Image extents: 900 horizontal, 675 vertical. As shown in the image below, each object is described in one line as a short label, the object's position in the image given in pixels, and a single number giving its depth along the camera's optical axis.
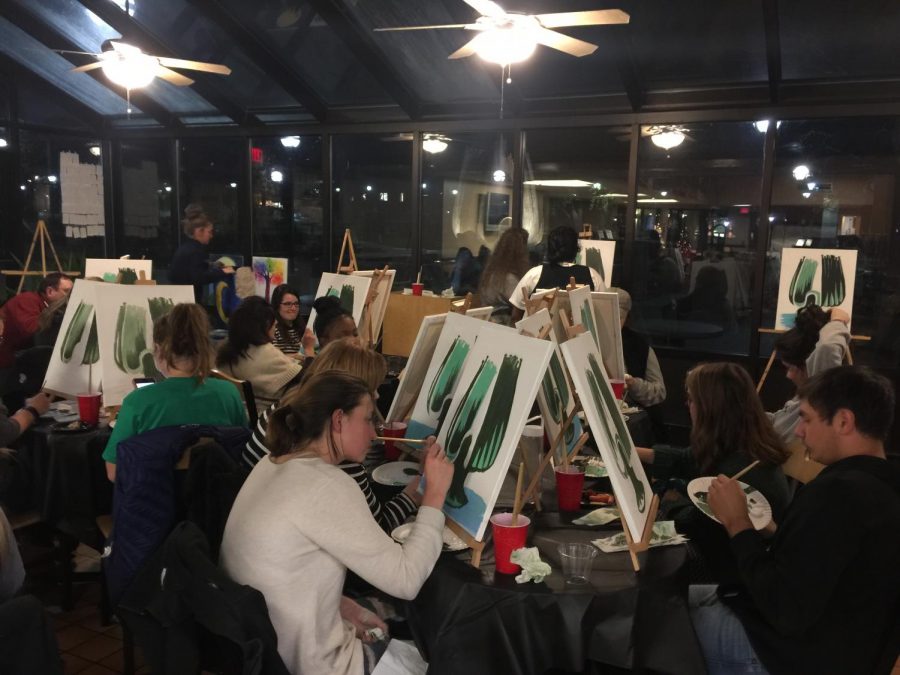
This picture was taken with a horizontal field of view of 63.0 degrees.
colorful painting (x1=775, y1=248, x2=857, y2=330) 5.13
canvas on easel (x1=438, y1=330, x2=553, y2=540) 1.86
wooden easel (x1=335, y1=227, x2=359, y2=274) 5.65
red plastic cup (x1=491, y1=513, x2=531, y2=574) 1.80
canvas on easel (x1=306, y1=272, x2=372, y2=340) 5.05
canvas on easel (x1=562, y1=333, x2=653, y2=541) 1.84
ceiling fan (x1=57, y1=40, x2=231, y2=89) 4.84
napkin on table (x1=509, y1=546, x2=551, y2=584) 1.76
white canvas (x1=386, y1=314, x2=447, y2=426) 2.78
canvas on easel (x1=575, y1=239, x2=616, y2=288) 5.96
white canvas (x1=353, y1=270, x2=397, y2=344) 4.94
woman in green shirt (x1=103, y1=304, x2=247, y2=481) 2.66
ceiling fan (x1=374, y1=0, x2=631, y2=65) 3.74
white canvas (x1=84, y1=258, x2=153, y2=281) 6.88
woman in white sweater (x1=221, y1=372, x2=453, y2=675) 1.63
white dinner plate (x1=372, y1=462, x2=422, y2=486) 2.42
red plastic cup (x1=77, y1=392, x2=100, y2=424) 3.13
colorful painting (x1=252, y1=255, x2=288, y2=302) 7.39
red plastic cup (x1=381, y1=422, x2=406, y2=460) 2.72
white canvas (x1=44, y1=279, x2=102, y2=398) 3.64
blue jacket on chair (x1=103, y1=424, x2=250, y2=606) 2.21
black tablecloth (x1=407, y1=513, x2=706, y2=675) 1.70
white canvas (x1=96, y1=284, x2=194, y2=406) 3.50
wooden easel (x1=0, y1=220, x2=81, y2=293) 7.05
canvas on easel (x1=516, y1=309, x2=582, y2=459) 2.22
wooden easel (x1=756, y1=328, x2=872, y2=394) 4.26
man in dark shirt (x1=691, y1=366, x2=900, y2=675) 1.61
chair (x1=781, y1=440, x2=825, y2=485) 2.32
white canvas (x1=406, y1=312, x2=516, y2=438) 2.47
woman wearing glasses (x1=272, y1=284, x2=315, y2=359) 5.11
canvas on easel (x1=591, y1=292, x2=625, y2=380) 3.51
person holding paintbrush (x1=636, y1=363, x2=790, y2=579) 2.18
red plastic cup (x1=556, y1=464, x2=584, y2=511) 2.21
